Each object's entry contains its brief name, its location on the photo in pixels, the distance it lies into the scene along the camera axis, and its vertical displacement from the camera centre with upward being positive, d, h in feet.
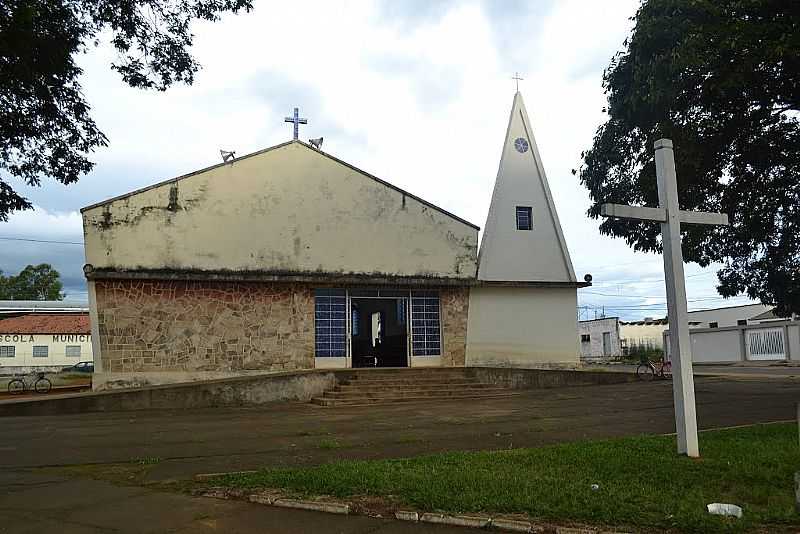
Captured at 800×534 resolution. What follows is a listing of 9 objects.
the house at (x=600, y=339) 174.60 +1.72
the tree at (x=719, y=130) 32.55 +12.43
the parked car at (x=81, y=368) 135.13 -1.96
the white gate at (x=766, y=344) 112.68 -0.56
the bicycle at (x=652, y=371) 61.87 -2.55
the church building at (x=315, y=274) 54.34 +6.96
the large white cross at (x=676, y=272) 21.88 +2.51
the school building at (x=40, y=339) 140.05 +4.46
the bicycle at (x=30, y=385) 66.64 -2.60
